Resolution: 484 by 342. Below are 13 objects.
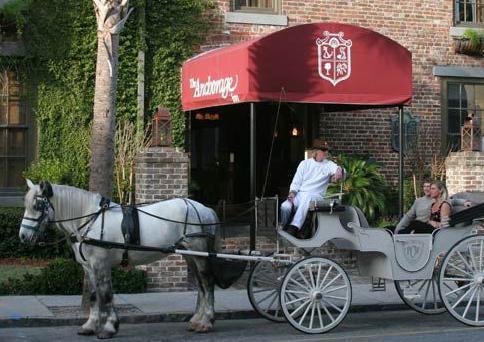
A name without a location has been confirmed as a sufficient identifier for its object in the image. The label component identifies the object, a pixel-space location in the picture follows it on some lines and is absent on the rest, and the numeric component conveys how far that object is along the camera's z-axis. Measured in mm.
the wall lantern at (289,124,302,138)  16955
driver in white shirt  9586
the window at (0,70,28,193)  14656
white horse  8367
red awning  12883
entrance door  16312
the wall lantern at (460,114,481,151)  14727
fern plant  14594
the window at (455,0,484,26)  17734
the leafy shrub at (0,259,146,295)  11281
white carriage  8758
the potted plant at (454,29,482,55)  17312
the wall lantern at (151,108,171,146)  11789
